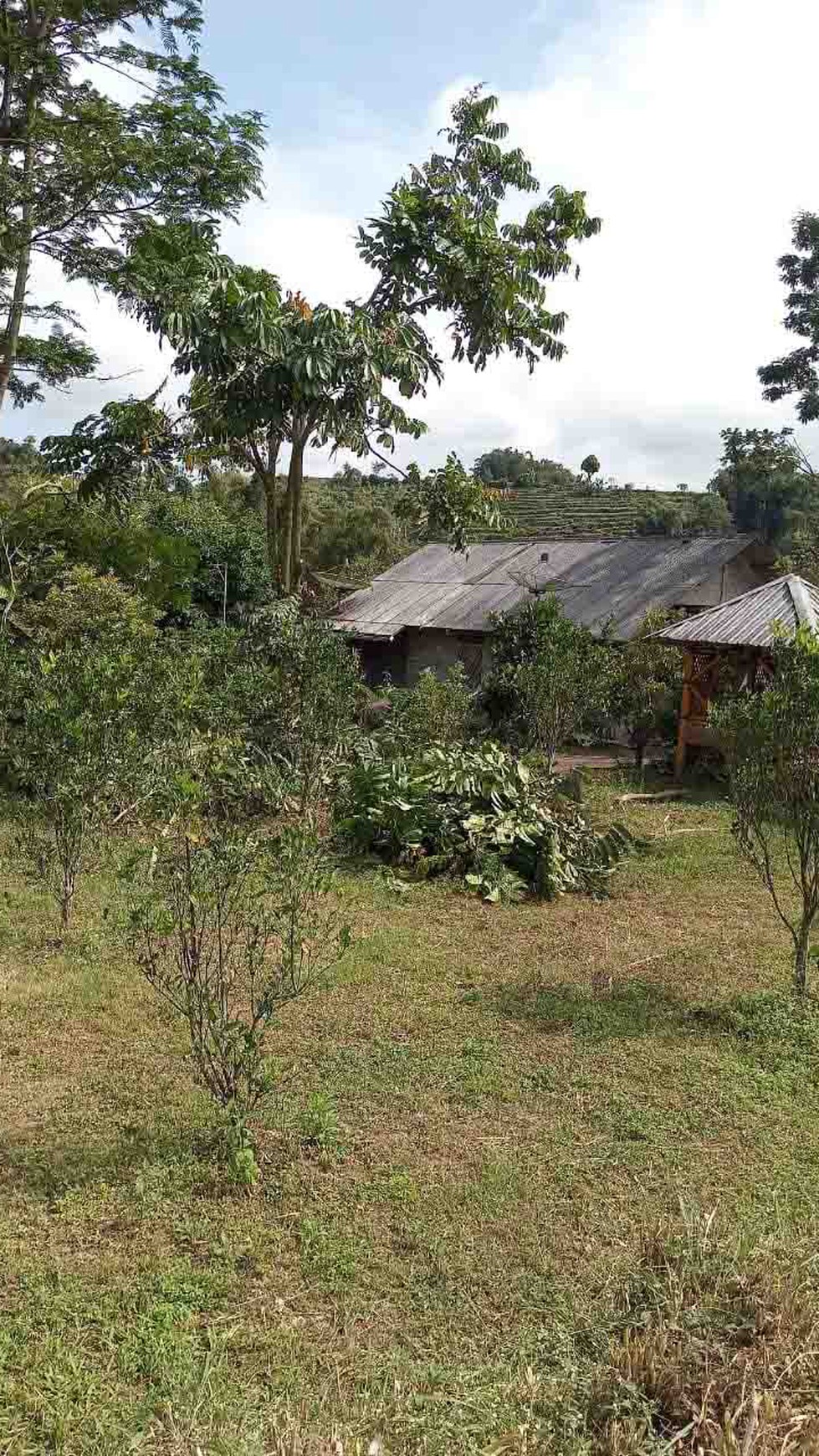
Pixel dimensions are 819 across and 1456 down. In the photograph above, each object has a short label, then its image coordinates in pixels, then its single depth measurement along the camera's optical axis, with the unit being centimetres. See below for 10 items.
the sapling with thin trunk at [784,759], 602
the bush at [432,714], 1176
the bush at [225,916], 424
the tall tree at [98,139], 1227
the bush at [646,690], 1453
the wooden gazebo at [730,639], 1314
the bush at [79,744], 694
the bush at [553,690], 1217
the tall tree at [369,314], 1049
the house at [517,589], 1845
